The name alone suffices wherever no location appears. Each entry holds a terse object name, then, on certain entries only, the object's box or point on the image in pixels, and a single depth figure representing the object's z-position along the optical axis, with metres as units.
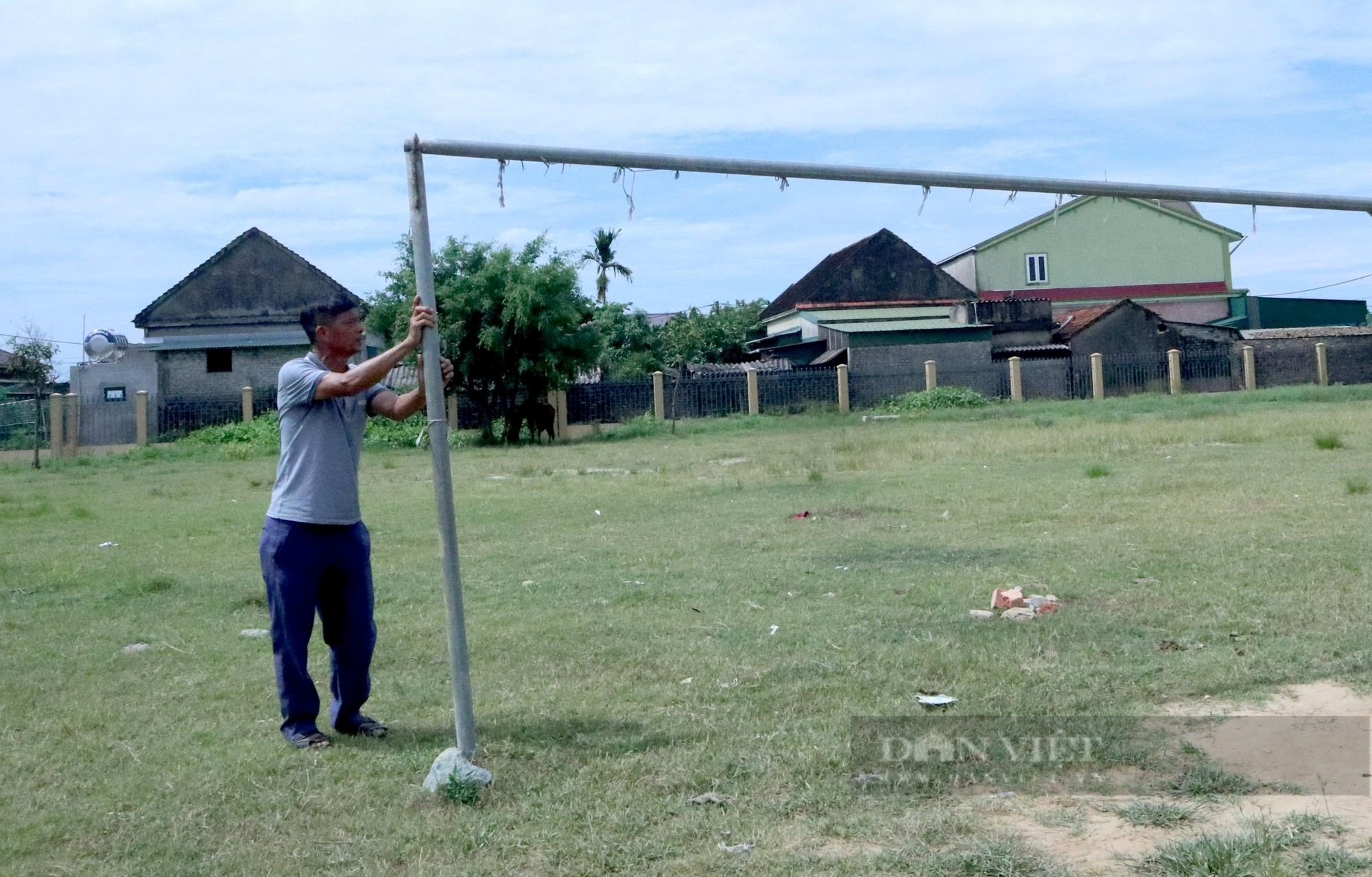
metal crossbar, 4.50
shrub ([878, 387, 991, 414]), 33.31
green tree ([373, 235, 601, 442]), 27.97
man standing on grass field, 4.86
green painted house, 50.91
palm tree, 62.34
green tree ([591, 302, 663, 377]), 44.78
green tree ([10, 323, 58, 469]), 42.69
